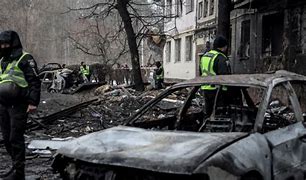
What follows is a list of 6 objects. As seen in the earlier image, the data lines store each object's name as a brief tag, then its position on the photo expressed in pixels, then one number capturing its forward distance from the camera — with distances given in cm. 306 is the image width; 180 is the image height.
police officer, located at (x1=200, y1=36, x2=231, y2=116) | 712
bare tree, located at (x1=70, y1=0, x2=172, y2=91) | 1892
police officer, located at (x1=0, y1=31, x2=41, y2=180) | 543
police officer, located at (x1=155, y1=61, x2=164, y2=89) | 2120
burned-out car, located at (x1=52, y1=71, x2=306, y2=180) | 351
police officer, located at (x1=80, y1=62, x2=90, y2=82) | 2835
